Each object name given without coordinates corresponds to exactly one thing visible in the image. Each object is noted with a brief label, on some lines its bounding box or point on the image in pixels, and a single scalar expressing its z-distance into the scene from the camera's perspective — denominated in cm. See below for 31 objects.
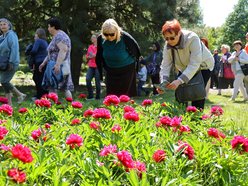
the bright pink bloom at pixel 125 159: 183
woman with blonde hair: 513
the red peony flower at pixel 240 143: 226
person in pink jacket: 891
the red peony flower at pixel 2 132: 216
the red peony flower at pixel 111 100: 349
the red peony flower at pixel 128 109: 322
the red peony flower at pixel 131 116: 282
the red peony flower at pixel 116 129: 259
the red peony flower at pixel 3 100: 388
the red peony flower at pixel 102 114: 281
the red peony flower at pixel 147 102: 408
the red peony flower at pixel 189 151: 219
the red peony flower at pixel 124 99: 386
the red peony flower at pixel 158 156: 204
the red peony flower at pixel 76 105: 373
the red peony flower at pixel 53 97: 403
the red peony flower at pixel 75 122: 320
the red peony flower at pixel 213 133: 258
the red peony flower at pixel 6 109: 324
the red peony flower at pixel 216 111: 366
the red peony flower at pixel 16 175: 155
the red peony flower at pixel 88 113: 331
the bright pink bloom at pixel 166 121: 288
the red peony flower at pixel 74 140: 225
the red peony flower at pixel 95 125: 273
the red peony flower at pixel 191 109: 370
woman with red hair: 408
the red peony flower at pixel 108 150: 202
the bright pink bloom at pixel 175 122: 276
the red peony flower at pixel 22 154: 169
